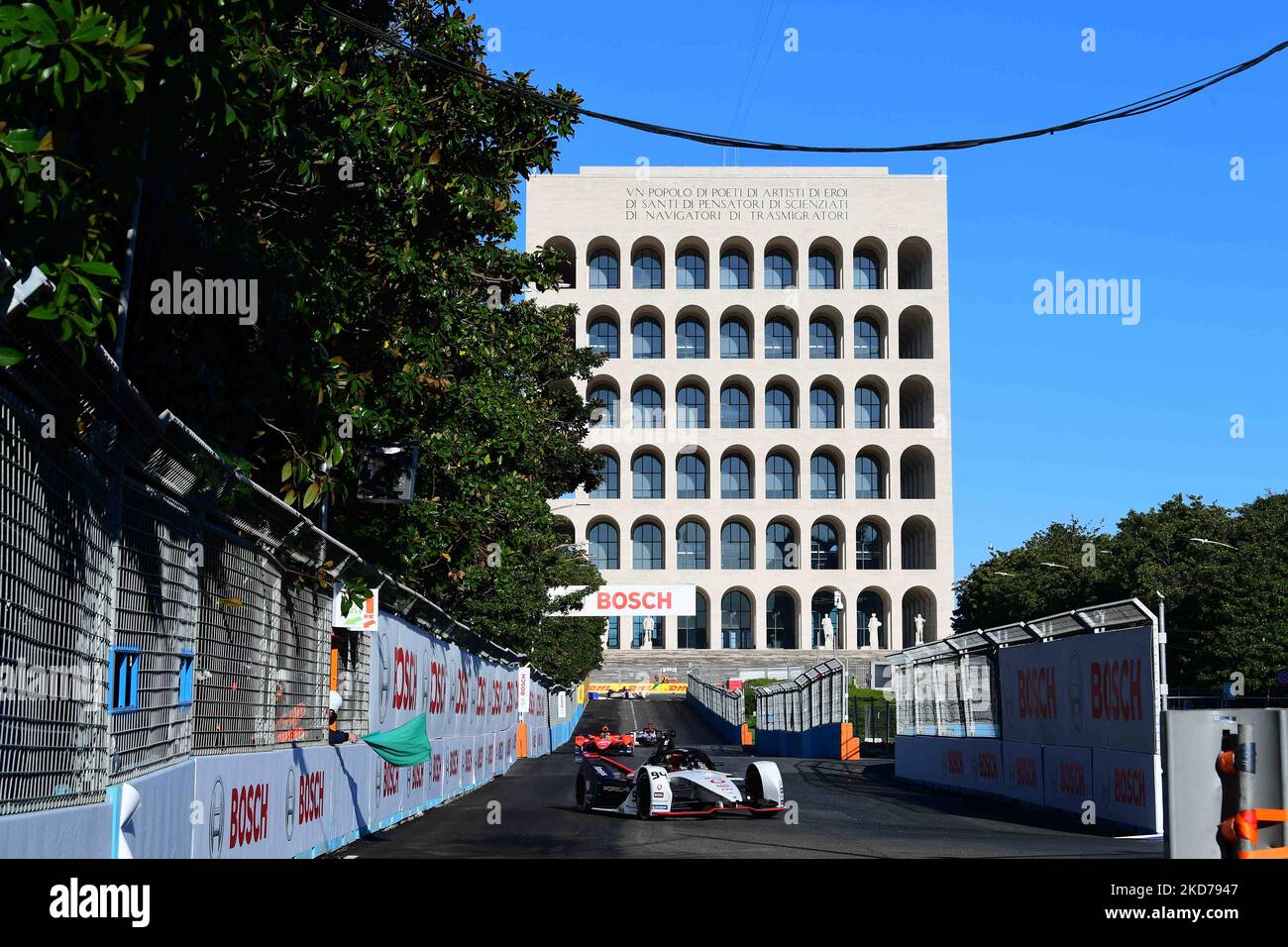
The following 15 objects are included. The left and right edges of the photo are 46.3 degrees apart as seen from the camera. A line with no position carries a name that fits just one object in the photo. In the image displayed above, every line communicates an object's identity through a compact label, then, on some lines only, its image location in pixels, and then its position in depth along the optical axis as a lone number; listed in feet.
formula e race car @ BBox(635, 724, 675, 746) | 198.80
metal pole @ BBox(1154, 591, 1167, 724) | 60.13
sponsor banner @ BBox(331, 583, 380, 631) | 51.88
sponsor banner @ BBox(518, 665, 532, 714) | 146.51
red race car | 153.69
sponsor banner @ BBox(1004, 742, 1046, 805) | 76.95
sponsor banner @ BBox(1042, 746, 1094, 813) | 69.26
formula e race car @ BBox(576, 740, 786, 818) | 66.23
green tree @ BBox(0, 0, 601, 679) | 26.68
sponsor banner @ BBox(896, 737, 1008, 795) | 86.22
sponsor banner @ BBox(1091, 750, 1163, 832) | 59.88
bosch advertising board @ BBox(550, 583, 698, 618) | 370.12
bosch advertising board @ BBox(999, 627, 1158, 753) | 62.69
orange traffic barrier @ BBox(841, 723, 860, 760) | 146.30
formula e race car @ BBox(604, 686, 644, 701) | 384.64
